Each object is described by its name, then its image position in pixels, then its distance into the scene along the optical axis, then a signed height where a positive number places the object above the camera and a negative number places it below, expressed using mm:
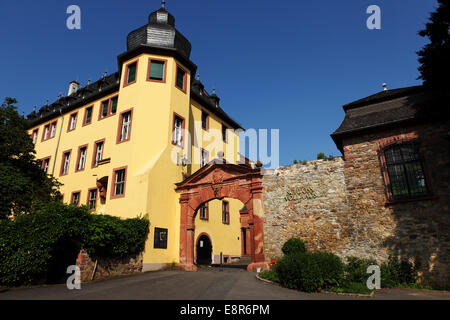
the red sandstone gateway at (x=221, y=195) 13922 +2623
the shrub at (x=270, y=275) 10430 -1129
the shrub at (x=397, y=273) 10188 -1021
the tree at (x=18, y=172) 13945 +4006
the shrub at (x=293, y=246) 12359 -65
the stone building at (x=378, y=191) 10490 +2136
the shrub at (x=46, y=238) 10070 +336
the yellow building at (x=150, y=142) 15930 +6911
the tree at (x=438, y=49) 9695 +6437
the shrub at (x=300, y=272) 8867 -857
